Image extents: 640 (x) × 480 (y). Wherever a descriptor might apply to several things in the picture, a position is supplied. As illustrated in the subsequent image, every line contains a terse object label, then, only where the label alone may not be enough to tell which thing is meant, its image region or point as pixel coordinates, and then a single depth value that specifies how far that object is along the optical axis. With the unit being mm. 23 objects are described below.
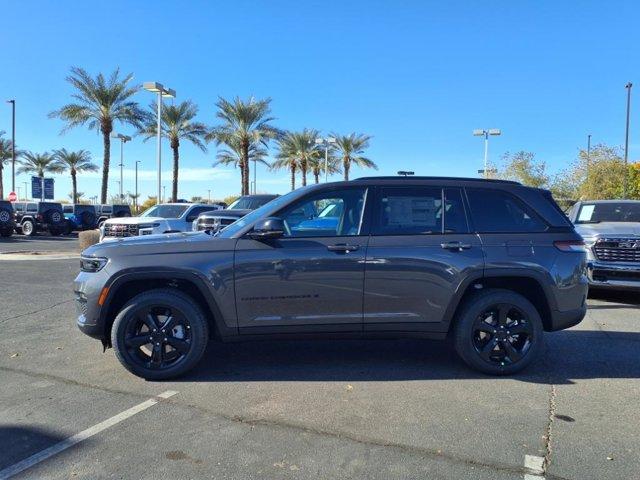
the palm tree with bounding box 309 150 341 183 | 41250
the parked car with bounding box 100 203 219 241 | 13594
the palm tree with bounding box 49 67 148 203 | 29125
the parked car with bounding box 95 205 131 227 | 32475
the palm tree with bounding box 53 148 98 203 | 49312
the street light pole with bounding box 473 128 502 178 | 33019
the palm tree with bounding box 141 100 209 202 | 32719
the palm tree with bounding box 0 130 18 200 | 42744
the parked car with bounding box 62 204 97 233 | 31156
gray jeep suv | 4844
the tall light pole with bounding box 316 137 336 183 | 29833
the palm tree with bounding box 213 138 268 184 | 34916
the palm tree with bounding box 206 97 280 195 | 31234
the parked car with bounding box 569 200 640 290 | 8961
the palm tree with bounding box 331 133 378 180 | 39719
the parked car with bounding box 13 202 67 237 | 27688
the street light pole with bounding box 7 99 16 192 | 39844
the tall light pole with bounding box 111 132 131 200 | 33012
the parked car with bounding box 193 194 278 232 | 12859
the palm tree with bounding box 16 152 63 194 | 49688
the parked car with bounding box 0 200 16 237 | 24500
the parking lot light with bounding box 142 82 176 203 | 22703
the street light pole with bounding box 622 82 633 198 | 31703
